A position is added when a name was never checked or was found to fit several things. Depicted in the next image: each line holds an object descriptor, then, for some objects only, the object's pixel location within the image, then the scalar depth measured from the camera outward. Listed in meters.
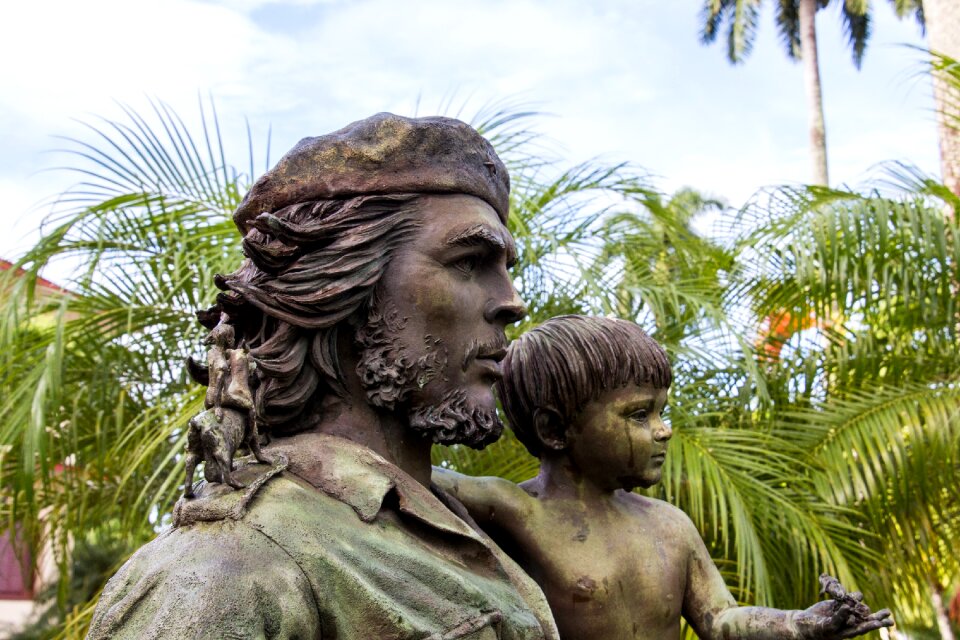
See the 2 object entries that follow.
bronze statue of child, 2.55
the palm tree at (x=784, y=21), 29.02
